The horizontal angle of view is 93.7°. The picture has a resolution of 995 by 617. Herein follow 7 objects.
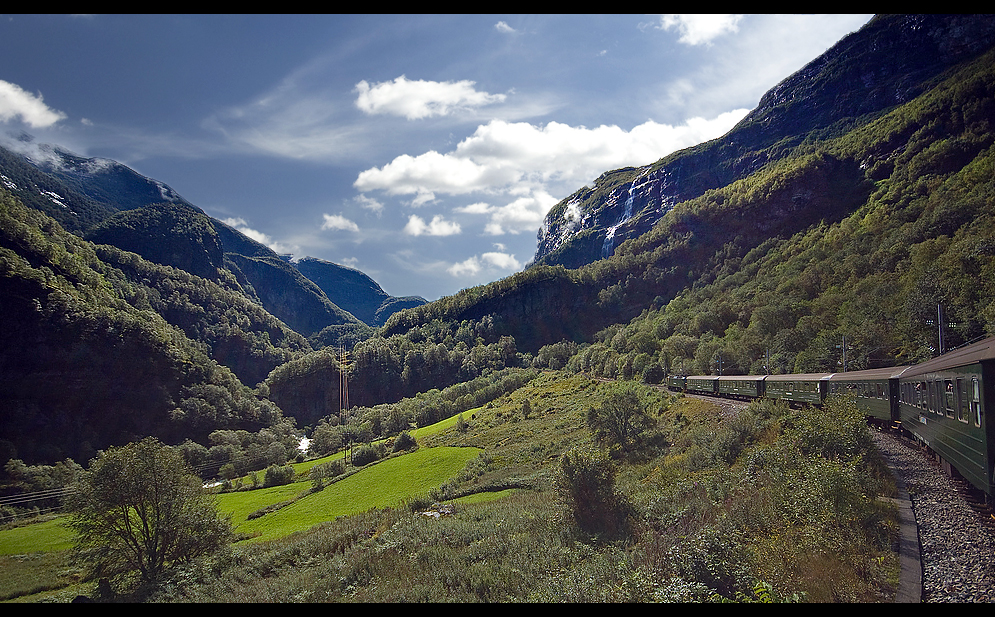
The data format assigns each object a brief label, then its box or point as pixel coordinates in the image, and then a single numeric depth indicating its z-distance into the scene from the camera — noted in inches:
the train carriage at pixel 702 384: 2049.7
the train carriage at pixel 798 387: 1235.9
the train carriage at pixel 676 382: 2562.0
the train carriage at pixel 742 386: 1654.8
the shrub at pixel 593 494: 665.6
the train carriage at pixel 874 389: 913.5
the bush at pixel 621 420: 1418.6
